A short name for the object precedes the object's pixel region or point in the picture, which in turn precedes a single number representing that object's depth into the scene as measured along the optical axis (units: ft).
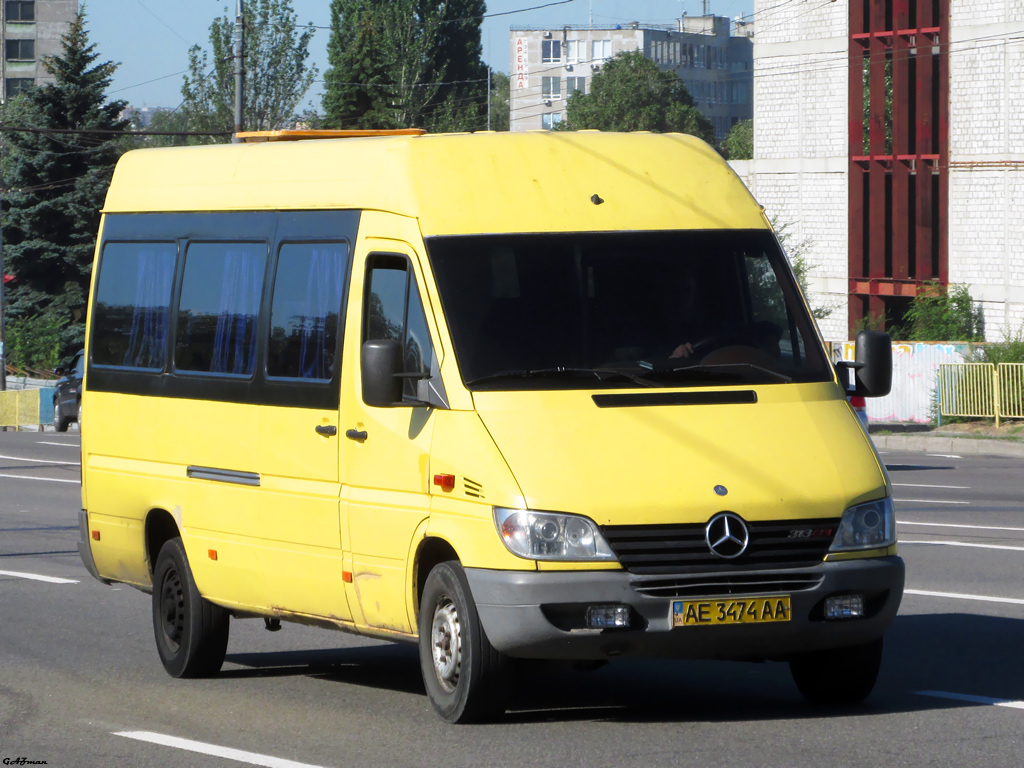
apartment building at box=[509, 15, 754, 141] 520.42
